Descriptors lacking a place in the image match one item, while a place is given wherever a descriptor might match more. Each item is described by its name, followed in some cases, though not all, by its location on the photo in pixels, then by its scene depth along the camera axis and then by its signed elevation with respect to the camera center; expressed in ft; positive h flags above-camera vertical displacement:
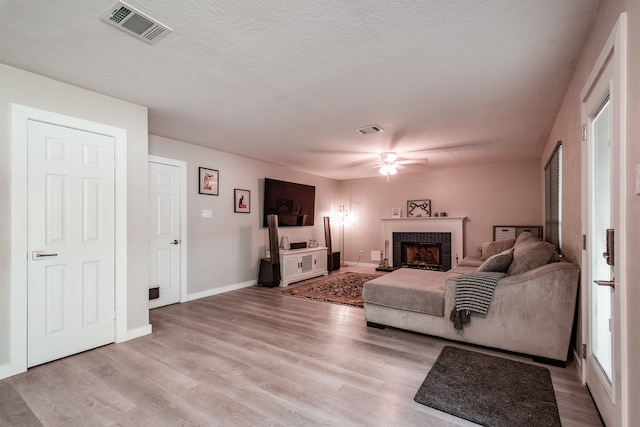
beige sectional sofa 7.76 -2.87
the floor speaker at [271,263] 17.63 -3.01
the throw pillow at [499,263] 9.22 -1.58
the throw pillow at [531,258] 8.75 -1.34
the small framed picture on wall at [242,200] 17.37 +0.84
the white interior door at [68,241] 8.16 -0.80
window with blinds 10.80 +0.63
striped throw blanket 8.66 -2.42
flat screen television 19.30 +0.86
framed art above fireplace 22.94 +0.45
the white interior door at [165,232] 13.51 -0.83
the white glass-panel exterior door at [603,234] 4.34 -0.38
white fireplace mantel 21.24 -1.08
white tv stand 18.09 -3.34
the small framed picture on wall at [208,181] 15.47 +1.79
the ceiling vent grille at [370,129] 12.25 +3.62
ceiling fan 16.25 +2.99
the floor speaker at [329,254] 23.24 -3.25
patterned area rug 14.64 -4.32
